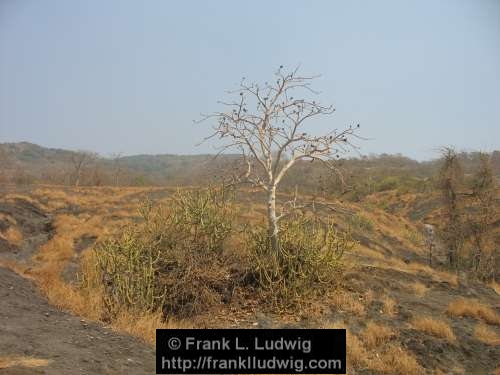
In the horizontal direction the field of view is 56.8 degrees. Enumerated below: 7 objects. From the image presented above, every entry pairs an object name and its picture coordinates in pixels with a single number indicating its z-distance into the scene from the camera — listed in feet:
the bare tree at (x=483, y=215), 55.11
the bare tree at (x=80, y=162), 146.82
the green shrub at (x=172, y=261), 27.48
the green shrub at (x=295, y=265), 29.30
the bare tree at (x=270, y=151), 30.27
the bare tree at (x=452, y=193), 55.98
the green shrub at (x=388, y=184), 167.38
